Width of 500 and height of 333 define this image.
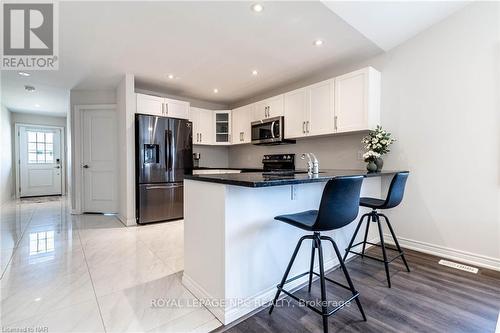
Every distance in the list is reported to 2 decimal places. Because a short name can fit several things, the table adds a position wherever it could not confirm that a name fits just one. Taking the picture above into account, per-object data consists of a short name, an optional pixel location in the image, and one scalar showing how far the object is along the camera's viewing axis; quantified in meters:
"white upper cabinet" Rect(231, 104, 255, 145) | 4.70
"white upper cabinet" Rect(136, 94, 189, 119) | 4.01
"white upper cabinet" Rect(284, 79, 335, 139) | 3.36
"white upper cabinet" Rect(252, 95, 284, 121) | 4.10
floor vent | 2.34
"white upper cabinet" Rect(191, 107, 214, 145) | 4.93
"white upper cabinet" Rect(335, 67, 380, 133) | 2.98
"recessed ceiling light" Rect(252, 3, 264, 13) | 2.19
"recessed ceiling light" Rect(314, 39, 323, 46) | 2.80
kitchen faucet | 2.29
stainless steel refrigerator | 3.86
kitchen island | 1.56
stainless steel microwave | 4.04
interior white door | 4.77
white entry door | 6.75
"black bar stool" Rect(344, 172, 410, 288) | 2.10
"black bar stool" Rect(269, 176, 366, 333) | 1.39
